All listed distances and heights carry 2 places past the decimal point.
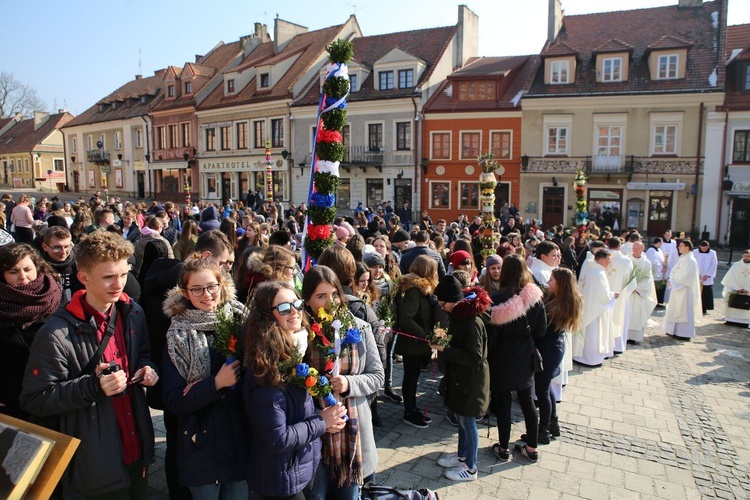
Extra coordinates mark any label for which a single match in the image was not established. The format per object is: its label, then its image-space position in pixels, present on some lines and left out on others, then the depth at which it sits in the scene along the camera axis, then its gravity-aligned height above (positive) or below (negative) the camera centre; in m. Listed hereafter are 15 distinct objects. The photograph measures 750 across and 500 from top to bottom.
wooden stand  1.98 -1.03
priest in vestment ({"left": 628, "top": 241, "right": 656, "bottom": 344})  9.55 -1.87
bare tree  61.25 +10.30
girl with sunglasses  2.95 -1.19
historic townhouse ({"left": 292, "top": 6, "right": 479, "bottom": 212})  29.42 +4.77
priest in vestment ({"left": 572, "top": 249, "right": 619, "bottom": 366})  7.91 -1.78
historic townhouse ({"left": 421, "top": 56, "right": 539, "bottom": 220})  28.00 +3.35
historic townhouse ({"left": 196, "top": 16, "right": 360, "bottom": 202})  33.34 +5.44
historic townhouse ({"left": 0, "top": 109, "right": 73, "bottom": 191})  52.22 +4.12
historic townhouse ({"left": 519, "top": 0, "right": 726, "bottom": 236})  24.77 +3.80
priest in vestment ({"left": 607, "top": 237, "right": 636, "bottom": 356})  8.86 -1.45
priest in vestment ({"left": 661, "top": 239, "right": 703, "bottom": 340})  9.86 -1.87
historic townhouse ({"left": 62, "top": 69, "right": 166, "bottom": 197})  41.88 +4.45
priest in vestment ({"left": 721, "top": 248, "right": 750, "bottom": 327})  10.73 -1.79
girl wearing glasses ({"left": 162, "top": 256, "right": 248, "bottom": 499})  3.08 -1.12
